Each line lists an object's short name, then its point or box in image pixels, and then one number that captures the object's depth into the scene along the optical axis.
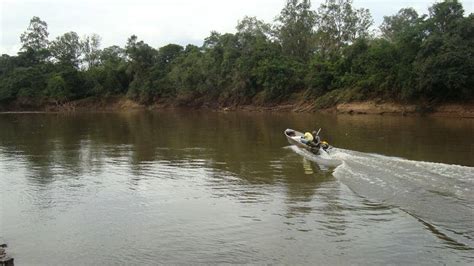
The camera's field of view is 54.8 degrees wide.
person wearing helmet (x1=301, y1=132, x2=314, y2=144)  20.68
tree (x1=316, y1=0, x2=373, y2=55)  66.06
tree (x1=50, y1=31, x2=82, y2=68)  93.06
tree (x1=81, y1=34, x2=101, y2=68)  96.44
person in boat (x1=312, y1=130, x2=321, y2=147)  20.25
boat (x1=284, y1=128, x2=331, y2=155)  20.24
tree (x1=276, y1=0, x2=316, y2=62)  68.69
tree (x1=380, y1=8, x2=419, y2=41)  68.76
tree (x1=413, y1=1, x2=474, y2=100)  40.38
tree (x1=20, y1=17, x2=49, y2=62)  92.00
